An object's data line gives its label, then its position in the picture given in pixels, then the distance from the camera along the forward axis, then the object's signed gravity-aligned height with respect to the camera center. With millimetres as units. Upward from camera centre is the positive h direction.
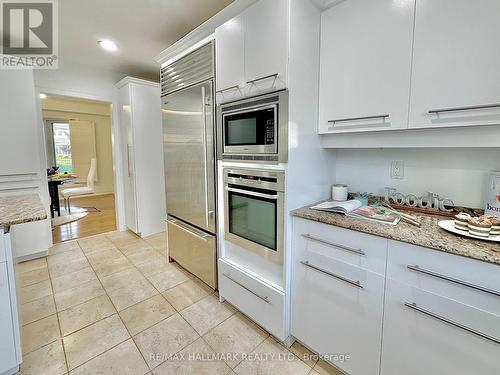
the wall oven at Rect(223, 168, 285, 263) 1499 -349
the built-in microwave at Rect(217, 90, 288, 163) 1416 +212
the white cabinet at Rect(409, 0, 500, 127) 1074 +465
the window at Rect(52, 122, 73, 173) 6461 +382
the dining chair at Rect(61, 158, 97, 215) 4713 -588
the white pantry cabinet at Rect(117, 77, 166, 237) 3359 +96
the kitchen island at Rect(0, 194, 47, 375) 1284 -755
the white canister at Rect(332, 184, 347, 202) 1752 -242
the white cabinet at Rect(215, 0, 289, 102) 1376 +704
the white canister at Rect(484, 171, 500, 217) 1252 -186
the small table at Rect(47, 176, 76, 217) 4170 -480
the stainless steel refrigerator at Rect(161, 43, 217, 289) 1970 +15
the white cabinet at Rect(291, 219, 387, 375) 1204 -786
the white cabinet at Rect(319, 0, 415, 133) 1297 +568
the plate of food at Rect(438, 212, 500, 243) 1014 -298
